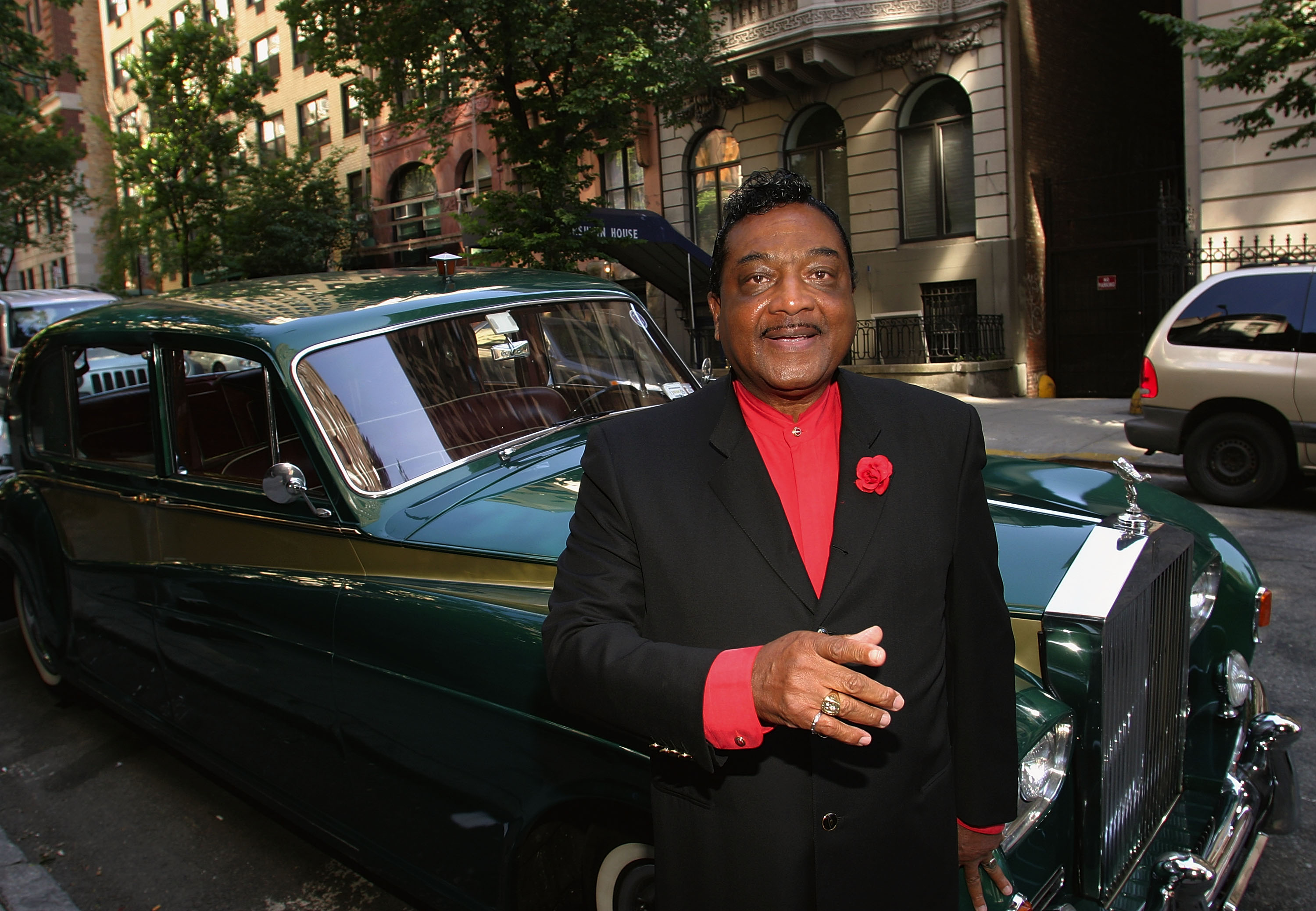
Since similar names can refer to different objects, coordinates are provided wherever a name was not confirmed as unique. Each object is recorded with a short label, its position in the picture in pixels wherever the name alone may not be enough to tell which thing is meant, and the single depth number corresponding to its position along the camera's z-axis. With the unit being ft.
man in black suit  5.21
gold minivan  26.27
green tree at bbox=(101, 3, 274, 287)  87.51
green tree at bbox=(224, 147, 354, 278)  90.38
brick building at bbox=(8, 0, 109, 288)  158.10
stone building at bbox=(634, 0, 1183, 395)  57.57
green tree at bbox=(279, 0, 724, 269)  49.83
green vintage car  7.67
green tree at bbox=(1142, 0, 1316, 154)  35.27
